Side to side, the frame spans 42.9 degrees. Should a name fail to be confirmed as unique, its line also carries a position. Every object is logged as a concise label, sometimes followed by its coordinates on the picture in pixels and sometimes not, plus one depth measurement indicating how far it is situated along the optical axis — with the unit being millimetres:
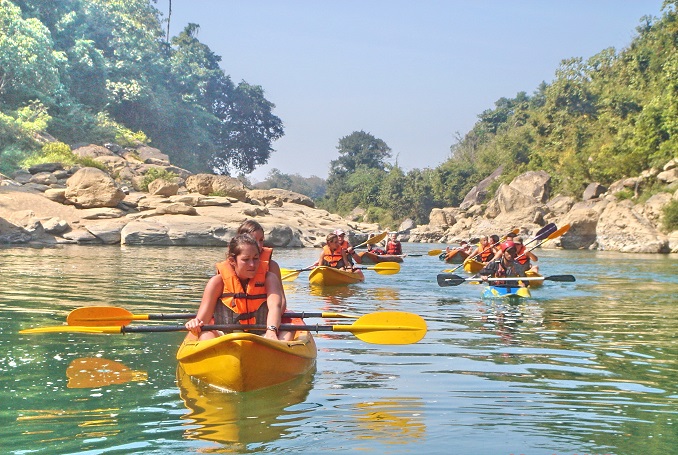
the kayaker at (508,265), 12938
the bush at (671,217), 29828
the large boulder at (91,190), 27094
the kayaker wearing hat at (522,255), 13652
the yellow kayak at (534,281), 13547
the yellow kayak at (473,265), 17250
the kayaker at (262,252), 6328
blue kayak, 12179
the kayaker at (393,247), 21344
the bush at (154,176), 31781
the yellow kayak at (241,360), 5199
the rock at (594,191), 38406
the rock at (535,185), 44031
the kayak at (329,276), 14070
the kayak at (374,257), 20297
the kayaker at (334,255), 15046
